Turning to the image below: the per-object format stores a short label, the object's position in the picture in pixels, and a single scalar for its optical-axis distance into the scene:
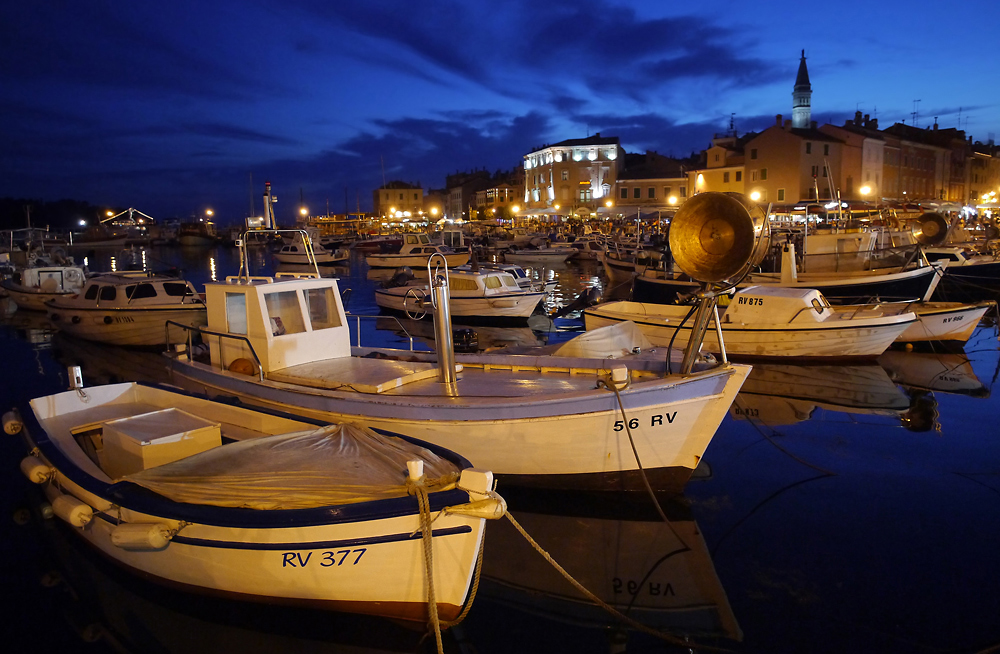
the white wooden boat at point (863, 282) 19.88
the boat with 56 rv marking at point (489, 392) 7.16
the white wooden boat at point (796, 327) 14.68
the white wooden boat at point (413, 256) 44.19
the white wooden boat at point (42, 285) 26.40
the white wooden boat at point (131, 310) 18.36
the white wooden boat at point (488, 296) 22.53
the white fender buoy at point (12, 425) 7.38
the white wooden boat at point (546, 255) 48.50
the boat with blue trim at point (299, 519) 4.87
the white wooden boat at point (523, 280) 24.06
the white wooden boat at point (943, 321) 16.28
